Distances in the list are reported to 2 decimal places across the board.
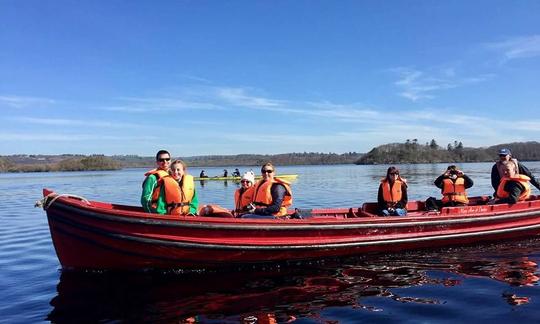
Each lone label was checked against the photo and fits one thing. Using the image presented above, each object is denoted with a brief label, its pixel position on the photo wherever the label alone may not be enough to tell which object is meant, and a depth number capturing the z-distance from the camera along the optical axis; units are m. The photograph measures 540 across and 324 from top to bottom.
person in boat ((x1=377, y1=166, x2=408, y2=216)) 10.96
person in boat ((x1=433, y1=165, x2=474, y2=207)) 11.74
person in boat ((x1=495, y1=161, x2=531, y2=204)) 11.30
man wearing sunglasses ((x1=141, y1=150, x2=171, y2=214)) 8.39
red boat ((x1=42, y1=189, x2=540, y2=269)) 8.00
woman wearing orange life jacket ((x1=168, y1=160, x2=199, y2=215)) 8.46
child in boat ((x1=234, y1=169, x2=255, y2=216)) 9.83
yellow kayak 48.28
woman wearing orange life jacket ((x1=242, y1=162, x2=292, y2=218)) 9.37
